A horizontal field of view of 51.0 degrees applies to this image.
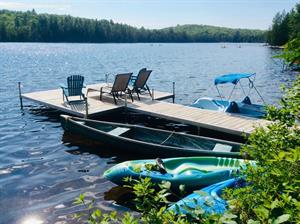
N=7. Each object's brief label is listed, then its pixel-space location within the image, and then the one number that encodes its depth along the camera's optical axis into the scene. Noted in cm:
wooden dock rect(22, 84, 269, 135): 1106
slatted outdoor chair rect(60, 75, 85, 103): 1433
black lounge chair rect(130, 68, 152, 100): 1547
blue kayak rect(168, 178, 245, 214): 497
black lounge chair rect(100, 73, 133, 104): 1433
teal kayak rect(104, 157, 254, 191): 702
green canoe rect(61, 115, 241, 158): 880
